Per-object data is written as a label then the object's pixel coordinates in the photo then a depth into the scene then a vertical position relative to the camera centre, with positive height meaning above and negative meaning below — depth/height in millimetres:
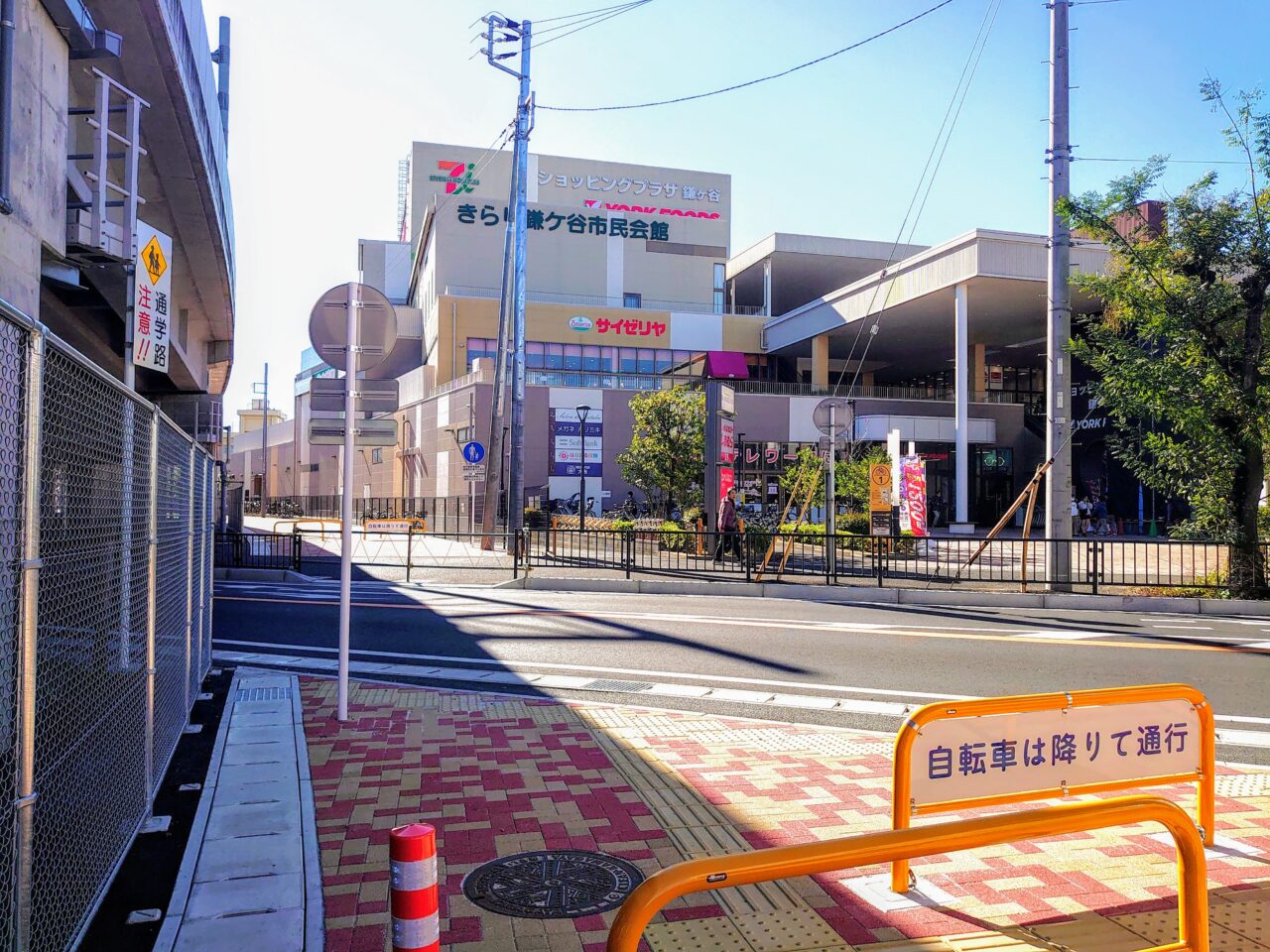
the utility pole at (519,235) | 30094 +8493
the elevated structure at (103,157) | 9344 +4517
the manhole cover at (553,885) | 4531 -1782
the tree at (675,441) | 36812 +2475
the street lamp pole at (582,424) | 37653 +3581
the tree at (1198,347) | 18203 +3130
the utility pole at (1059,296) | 19609 +4362
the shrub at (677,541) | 24219 -808
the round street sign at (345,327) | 8422 +1517
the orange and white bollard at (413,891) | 2930 -1119
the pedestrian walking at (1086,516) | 40562 -82
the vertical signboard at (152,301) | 11258 +2338
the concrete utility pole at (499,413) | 33219 +3336
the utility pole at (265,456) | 78938 +3596
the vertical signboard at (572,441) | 48000 +3167
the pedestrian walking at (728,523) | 23656 -313
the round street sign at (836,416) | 19750 +1875
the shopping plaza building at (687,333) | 44844 +9059
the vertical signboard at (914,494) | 24203 +431
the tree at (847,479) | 31953 +1033
